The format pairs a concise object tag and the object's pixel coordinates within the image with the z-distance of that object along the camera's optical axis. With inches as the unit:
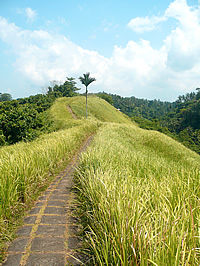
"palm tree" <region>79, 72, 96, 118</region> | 1203.9
